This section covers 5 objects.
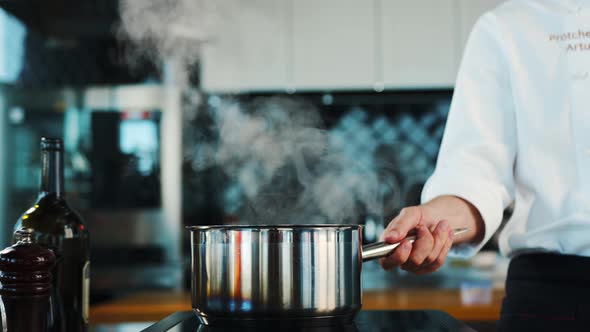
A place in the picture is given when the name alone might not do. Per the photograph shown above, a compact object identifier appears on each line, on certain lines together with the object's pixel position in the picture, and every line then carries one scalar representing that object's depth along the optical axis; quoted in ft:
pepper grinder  1.79
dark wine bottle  2.23
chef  2.94
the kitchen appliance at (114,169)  9.14
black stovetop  1.89
